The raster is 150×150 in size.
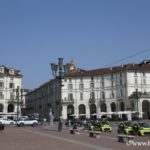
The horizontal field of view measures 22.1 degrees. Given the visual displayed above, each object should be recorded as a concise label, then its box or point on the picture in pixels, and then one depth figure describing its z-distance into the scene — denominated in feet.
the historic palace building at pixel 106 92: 314.76
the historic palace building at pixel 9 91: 340.31
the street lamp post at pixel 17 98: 339.34
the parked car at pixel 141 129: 104.27
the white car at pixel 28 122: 221.70
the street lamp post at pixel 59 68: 143.84
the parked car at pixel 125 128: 113.50
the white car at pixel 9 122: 245.90
